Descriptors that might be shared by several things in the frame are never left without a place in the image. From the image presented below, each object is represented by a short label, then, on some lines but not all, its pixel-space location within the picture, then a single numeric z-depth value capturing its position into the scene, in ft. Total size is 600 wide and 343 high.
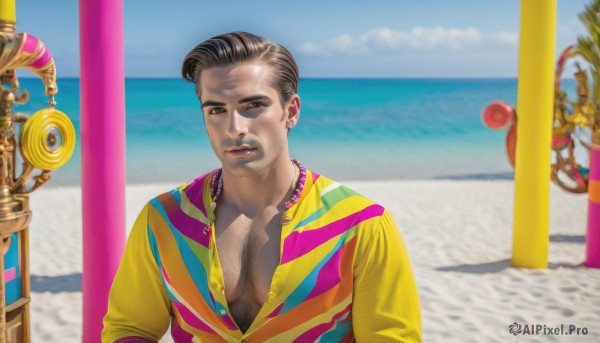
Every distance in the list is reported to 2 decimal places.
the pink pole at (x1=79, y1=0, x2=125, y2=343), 11.82
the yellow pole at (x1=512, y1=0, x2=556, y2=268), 19.10
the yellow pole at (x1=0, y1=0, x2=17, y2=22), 9.65
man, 5.79
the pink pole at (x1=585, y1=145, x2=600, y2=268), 20.42
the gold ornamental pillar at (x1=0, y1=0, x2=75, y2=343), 9.69
